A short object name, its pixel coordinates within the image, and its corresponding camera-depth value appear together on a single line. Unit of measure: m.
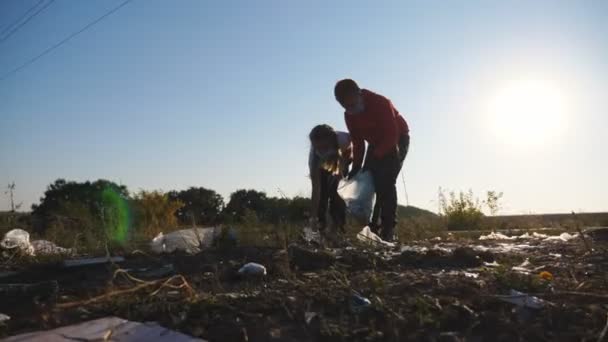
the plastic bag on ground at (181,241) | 4.16
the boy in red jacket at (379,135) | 4.70
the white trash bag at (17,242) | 4.19
